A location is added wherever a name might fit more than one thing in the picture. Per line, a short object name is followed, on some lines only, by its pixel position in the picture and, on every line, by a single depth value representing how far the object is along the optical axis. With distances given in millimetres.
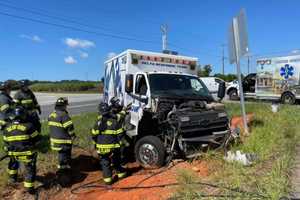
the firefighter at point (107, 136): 5551
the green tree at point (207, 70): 50719
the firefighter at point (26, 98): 6883
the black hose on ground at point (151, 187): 3437
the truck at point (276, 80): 16484
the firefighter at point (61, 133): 5750
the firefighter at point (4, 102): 6203
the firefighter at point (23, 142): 5004
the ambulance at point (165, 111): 5762
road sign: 6793
